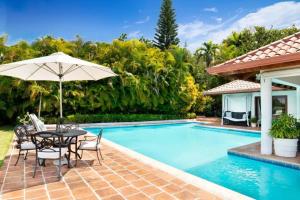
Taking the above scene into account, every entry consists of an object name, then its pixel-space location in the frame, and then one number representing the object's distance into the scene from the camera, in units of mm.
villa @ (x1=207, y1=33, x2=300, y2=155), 5570
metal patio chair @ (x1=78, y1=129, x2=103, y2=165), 5440
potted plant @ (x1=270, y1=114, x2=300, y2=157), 6434
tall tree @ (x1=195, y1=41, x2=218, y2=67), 31352
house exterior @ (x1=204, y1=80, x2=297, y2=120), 14450
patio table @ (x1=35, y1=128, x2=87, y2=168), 5093
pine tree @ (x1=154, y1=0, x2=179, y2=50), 31047
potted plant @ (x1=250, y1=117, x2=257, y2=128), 15062
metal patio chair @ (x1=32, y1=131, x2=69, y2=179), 4535
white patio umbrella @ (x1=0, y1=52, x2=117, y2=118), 5055
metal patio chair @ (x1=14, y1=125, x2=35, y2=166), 5453
